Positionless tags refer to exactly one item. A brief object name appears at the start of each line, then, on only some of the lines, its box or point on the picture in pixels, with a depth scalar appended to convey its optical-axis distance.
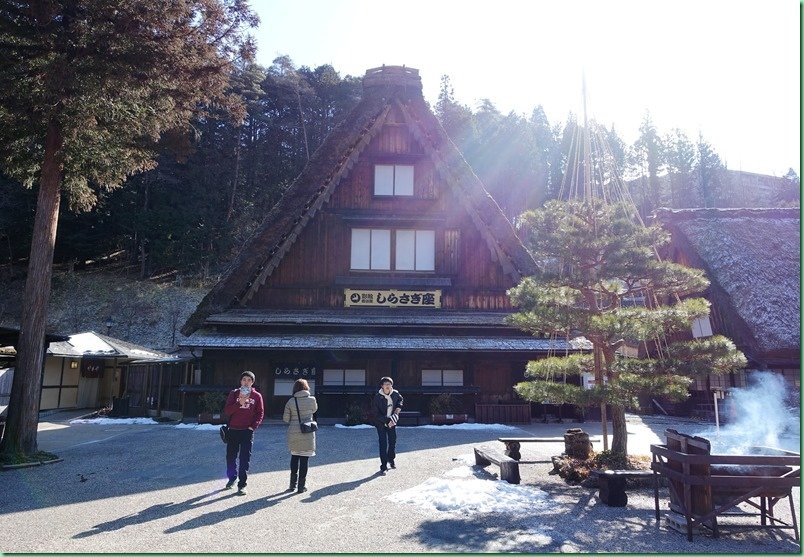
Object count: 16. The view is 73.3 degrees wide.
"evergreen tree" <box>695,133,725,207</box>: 48.16
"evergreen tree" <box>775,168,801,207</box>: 41.47
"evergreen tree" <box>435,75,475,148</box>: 36.09
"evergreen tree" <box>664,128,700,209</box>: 48.75
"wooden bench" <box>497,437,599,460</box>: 9.04
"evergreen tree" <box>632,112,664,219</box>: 48.59
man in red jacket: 7.36
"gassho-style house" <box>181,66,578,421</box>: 16.52
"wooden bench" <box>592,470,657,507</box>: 6.59
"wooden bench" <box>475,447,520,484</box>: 7.70
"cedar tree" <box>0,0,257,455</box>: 9.59
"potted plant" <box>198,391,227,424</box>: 15.73
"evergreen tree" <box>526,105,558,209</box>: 36.22
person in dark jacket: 8.67
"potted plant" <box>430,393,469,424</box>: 15.86
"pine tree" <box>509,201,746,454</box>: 7.54
